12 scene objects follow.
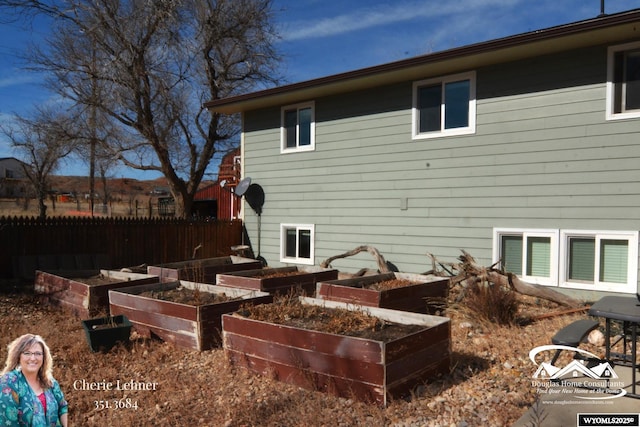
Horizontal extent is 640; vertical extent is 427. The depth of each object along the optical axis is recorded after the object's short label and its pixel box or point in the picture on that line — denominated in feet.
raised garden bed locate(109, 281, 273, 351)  17.34
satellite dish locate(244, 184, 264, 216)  38.99
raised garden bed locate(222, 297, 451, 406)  12.21
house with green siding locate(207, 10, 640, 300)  22.66
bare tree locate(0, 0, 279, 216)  50.01
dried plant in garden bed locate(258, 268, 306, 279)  26.24
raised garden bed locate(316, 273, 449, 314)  19.93
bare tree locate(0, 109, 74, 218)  56.49
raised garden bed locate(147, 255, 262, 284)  27.20
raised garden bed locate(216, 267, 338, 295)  23.62
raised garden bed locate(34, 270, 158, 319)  21.79
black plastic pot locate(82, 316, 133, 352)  17.10
